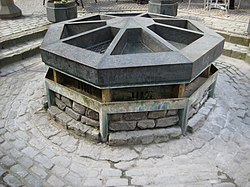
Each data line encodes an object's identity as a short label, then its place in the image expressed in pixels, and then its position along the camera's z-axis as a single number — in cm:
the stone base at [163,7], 673
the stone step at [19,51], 506
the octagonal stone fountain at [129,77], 261
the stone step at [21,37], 554
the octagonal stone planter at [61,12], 655
